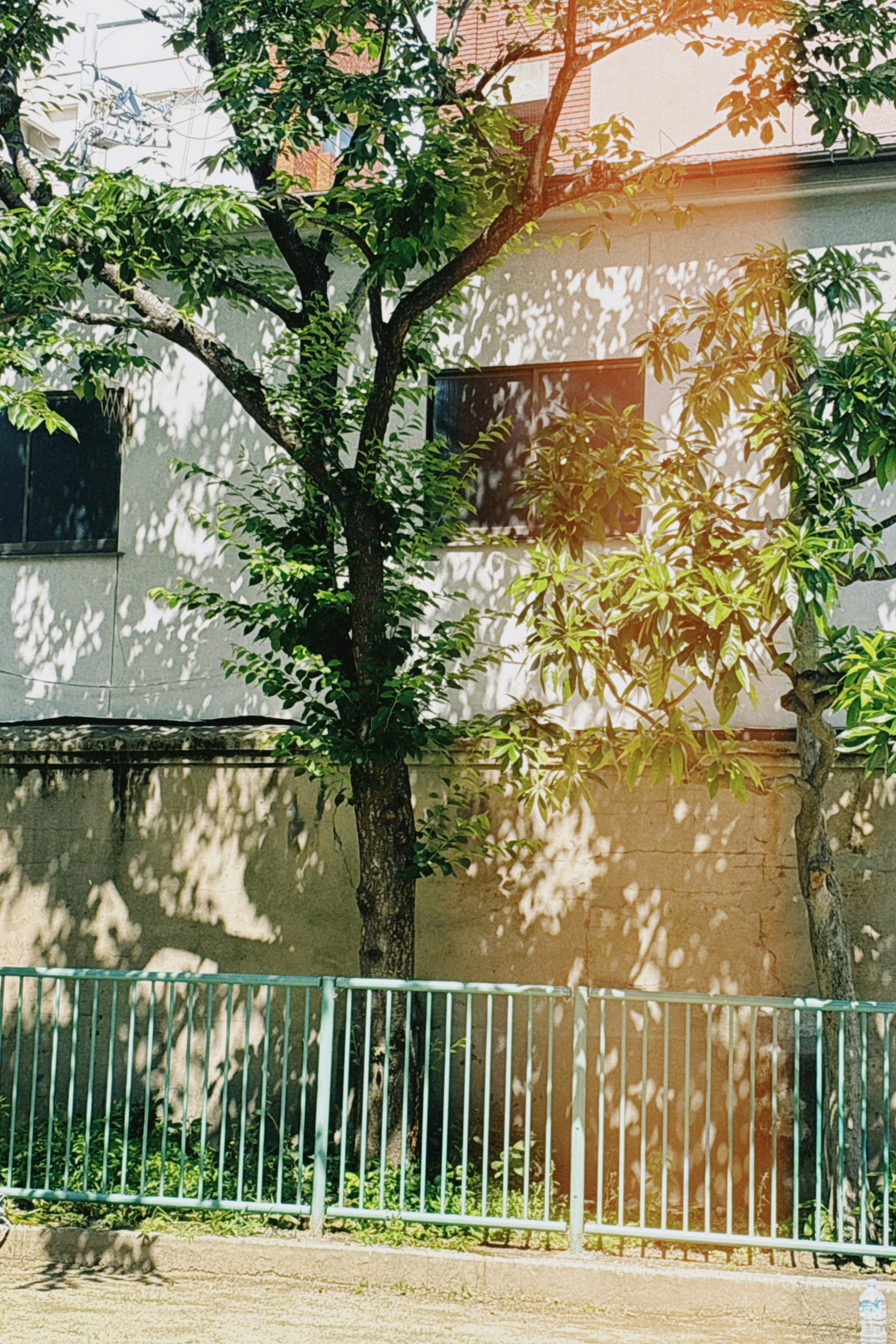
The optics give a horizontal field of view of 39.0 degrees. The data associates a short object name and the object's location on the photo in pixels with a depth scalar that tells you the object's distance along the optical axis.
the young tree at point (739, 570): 5.71
